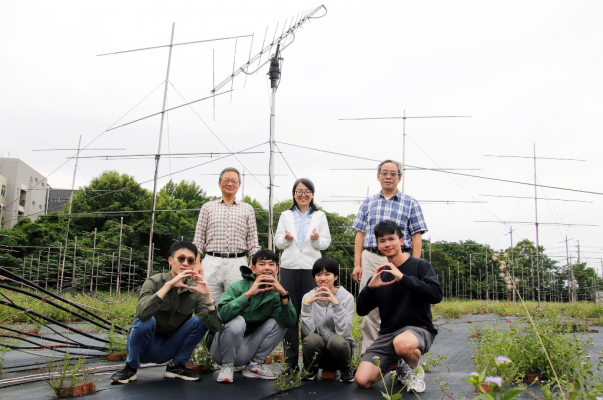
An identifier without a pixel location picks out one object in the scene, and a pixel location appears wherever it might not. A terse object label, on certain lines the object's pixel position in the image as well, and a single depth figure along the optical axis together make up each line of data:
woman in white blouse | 3.66
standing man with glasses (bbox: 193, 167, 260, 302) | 3.73
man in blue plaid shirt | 3.70
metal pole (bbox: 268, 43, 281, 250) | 6.03
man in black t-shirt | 2.87
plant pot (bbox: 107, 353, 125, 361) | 3.90
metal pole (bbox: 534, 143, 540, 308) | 12.01
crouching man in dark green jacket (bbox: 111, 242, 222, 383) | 3.03
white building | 31.86
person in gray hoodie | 3.22
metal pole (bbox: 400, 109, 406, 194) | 8.12
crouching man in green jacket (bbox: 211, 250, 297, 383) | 3.21
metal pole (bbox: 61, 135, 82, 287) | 12.10
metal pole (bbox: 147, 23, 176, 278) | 6.19
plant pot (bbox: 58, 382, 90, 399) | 2.55
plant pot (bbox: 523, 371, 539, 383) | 3.04
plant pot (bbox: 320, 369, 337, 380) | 3.38
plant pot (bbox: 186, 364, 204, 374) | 3.52
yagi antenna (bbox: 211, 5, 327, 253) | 6.02
